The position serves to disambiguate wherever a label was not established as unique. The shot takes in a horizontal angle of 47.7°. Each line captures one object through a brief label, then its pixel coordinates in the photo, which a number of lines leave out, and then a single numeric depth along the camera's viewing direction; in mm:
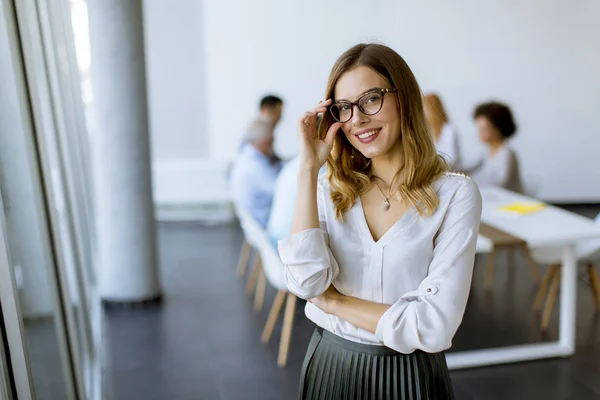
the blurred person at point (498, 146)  5492
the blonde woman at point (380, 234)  1715
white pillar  4754
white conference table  4090
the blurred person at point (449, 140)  5977
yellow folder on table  4714
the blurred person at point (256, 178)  5199
